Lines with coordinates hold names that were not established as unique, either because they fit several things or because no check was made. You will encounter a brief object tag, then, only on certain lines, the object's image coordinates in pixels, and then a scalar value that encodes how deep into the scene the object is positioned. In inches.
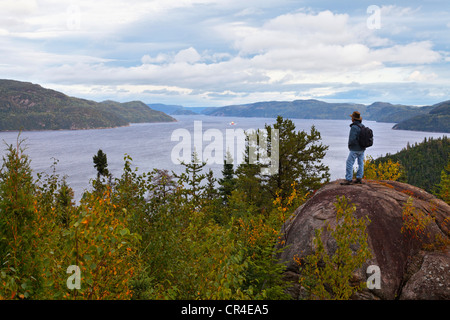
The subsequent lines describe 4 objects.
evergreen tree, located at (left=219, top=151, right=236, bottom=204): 2049.7
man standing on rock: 535.8
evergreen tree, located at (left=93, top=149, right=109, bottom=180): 2600.9
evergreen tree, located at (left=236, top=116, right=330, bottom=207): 1229.1
